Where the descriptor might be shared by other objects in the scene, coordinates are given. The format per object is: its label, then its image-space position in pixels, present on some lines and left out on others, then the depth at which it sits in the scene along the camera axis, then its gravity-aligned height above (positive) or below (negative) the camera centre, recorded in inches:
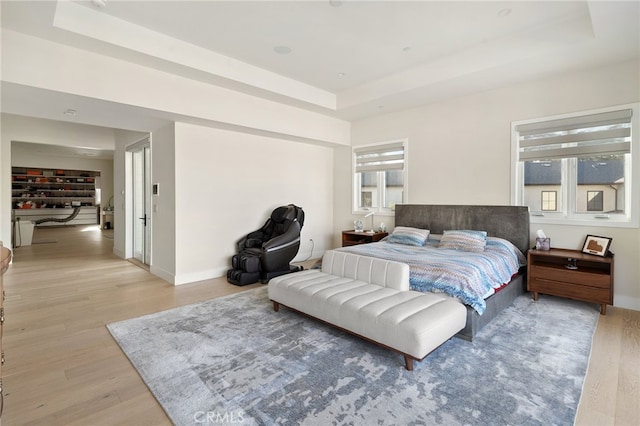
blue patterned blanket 113.4 -24.3
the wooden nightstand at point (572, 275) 131.9 -30.0
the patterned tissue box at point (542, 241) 155.5 -16.8
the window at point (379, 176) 224.4 +23.5
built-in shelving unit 458.6 +19.6
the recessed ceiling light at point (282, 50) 150.0 +76.1
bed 118.2 -11.1
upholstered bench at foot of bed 89.6 -32.1
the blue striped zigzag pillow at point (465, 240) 155.9 -17.0
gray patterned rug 73.3 -47.2
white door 223.3 +4.7
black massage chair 181.0 -26.5
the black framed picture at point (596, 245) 137.8 -16.9
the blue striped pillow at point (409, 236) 178.1 -17.1
